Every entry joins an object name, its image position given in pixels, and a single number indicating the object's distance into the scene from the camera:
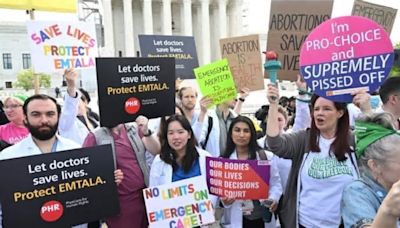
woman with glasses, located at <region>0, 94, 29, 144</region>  4.21
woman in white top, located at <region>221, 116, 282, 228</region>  3.17
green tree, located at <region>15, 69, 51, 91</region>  46.52
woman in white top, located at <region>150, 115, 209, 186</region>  3.07
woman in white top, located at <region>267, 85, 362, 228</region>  2.46
